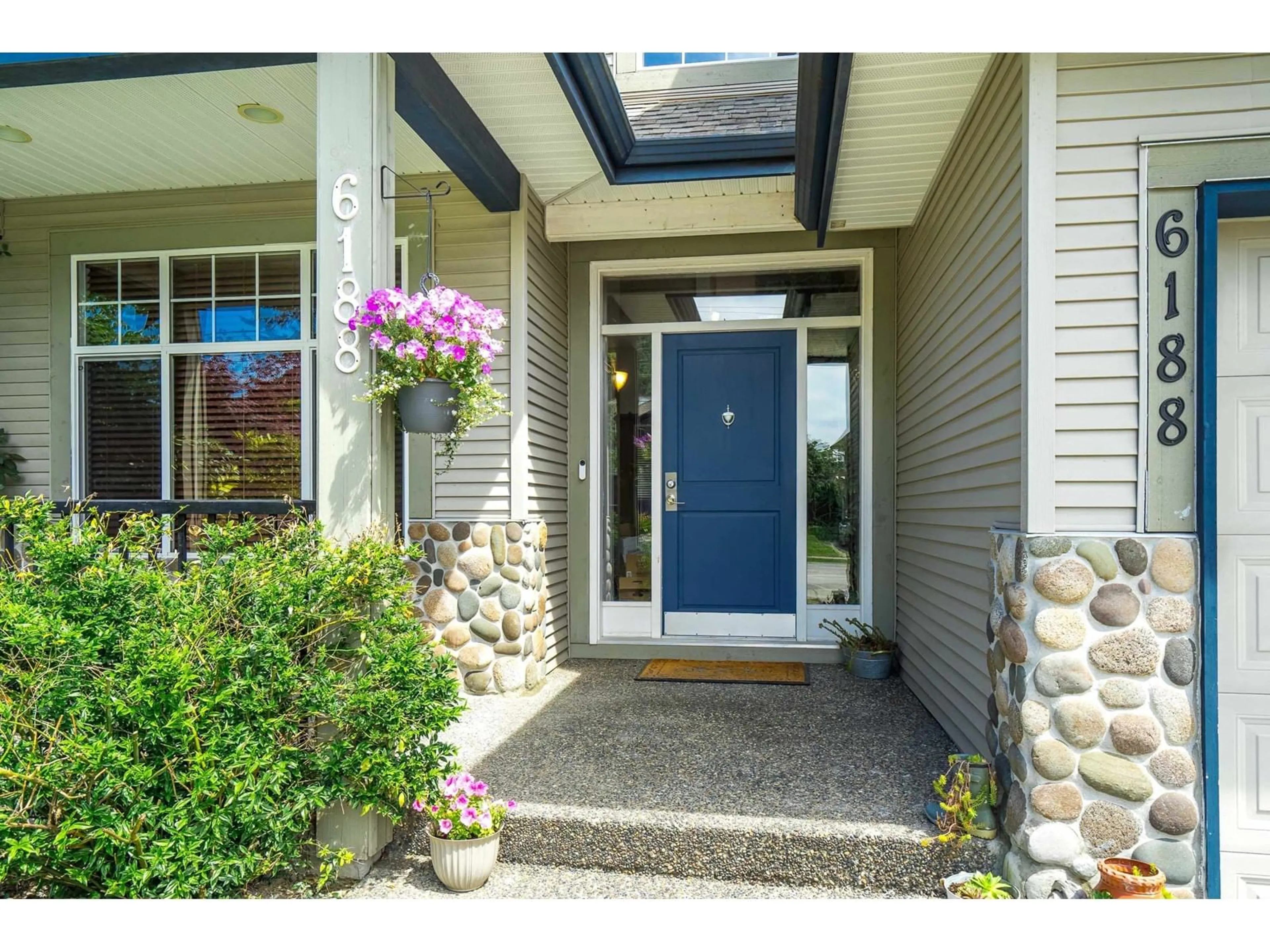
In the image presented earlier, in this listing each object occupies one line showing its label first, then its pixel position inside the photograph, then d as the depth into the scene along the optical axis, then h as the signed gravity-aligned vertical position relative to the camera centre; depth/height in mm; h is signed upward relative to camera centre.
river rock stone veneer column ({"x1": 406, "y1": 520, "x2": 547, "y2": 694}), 3920 -592
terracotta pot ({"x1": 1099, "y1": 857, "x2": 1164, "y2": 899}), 2008 -1024
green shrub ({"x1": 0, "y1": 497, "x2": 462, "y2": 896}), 1979 -603
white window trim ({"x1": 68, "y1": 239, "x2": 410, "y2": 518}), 4238 +715
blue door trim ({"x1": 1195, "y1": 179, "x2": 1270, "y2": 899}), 2133 -113
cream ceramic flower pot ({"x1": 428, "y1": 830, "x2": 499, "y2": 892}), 2338 -1127
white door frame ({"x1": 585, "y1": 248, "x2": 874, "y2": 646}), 4578 +364
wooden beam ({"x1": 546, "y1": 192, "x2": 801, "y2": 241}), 4453 +1484
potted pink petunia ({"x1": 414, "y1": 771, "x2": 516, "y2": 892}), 2340 -1053
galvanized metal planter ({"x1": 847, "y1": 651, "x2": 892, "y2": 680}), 4230 -989
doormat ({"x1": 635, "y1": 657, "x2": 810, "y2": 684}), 4180 -1050
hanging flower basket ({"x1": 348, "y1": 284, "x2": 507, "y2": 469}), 2492 +411
